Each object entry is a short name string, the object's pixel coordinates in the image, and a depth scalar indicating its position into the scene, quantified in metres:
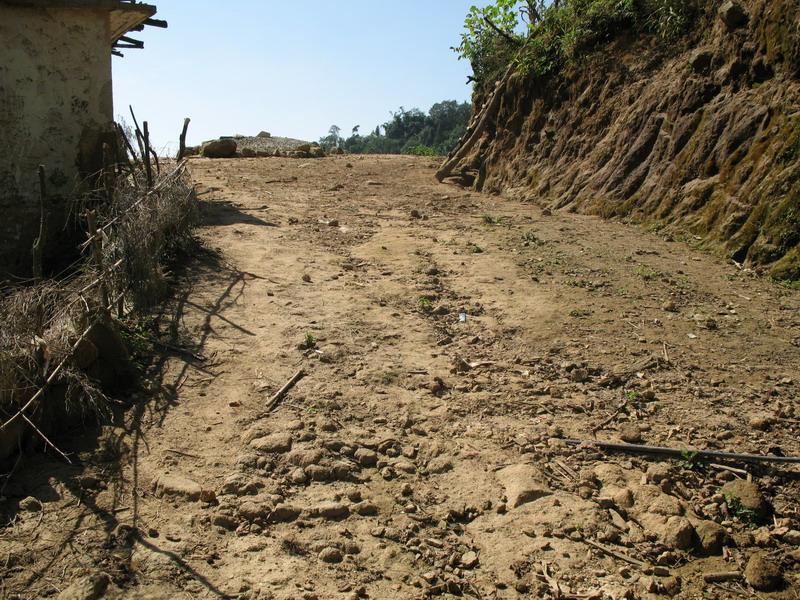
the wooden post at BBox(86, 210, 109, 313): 5.23
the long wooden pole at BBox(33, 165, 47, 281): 4.89
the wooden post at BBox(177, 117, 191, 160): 8.19
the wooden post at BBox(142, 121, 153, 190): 7.44
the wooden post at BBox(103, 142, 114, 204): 6.91
